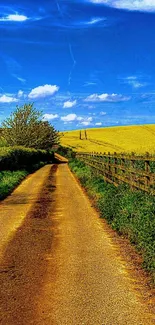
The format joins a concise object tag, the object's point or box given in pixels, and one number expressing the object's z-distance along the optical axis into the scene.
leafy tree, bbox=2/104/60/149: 57.12
